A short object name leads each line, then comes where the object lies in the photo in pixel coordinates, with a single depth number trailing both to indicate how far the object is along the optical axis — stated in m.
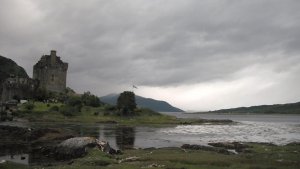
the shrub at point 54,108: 134.49
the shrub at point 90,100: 154.12
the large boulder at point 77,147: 45.38
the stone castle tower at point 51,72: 182.38
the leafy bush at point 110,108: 150.75
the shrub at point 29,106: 133.69
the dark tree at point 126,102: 149.00
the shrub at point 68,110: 132.88
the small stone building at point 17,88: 159.50
